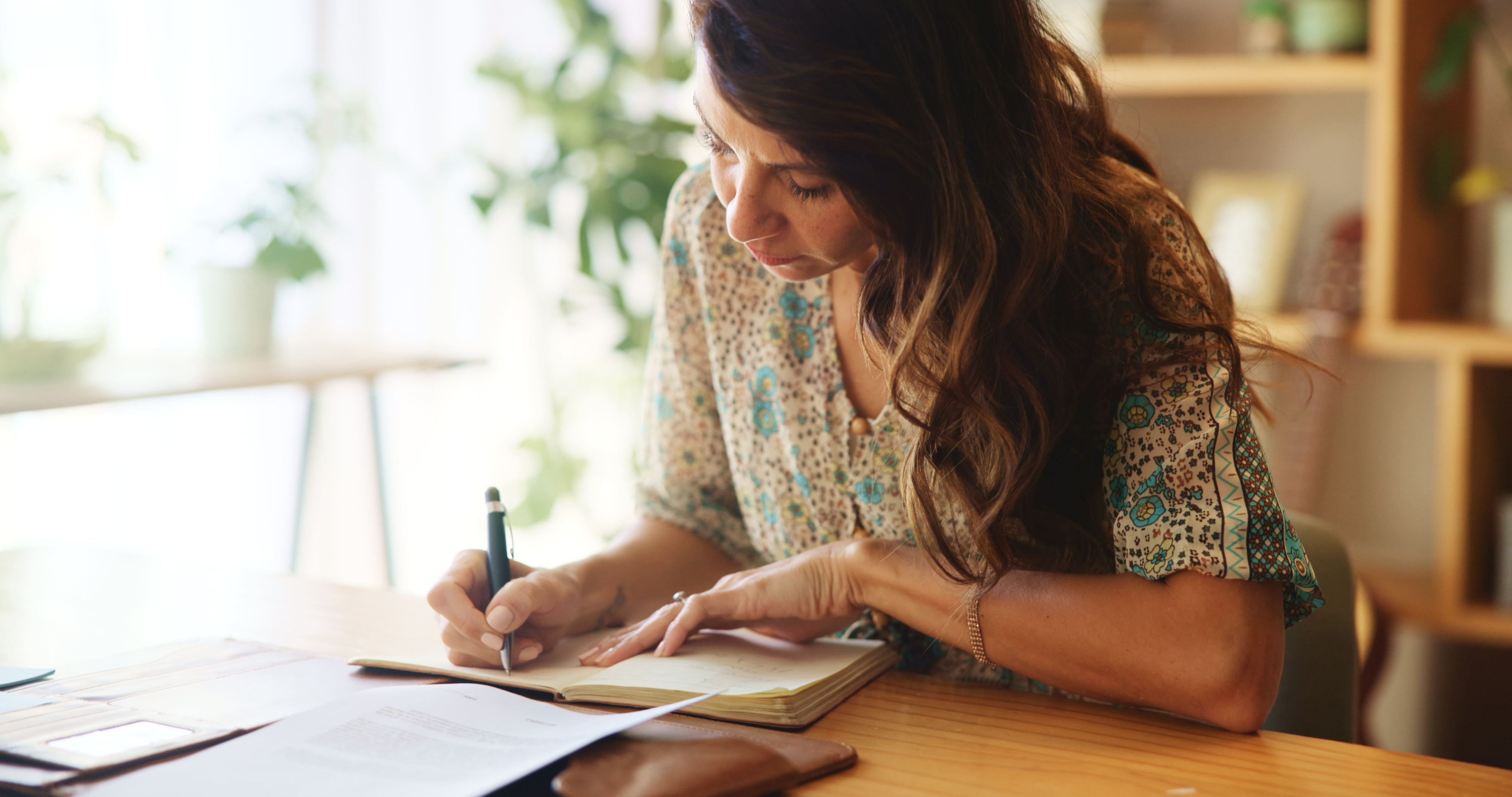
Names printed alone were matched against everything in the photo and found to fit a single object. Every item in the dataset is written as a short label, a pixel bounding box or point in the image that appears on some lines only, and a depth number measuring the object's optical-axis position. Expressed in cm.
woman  89
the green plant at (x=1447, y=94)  213
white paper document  69
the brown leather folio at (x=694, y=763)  70
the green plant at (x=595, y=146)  257
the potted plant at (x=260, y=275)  213
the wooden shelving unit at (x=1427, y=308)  216
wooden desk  76
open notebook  84
